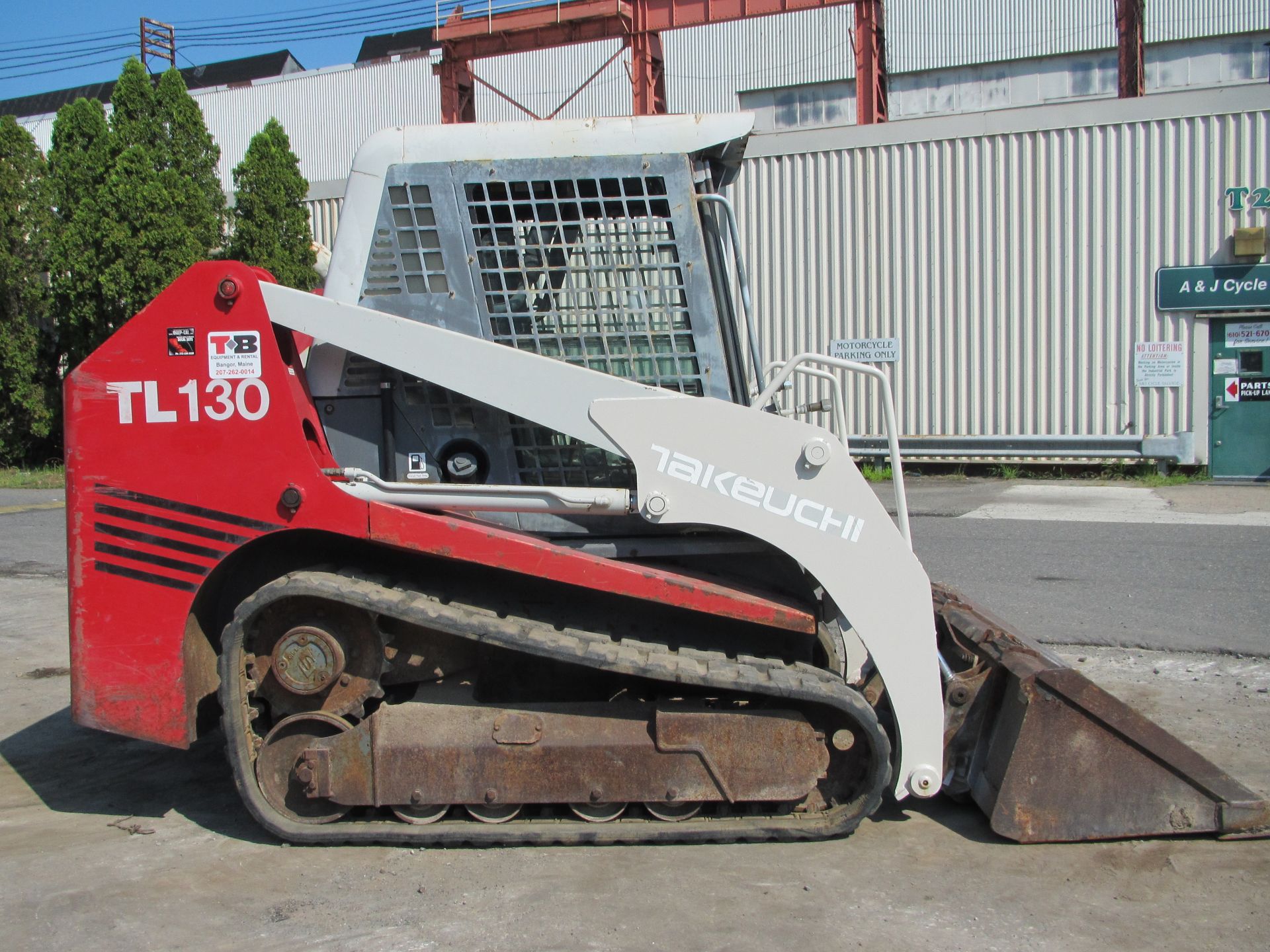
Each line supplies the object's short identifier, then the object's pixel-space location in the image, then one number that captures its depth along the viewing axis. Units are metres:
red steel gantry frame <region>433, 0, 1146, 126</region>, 18.84
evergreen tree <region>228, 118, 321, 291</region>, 18.73
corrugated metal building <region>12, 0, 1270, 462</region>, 15.15
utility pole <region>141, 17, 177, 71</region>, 41.03
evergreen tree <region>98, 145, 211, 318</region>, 17.95
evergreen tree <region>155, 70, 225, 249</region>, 18.97
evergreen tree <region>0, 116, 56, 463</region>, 19.20
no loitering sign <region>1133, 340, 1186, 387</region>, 15.19
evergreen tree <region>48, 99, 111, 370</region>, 18.11
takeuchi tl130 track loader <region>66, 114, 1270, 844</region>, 3.65
